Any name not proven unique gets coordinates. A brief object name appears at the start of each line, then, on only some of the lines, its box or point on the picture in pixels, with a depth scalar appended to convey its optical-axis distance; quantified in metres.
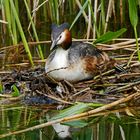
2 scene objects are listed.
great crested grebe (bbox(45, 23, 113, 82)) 11.64
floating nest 11.17
